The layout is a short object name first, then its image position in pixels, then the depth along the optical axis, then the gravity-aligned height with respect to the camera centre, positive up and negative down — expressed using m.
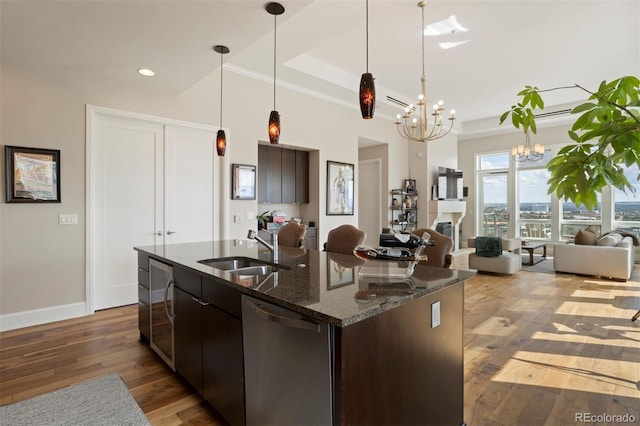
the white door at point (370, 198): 7.61 +0.31
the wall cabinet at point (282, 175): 5.55 +0.62
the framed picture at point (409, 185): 7.73 +0.62
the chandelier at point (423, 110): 4.11 +1.35
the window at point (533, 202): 8.88 +0.28
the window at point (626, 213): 7.71 -0.01
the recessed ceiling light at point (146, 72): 3.52 +1.47
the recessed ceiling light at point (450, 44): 4.45 +2.23
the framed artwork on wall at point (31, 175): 3.29 +0.36
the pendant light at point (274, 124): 2.62 +0.72
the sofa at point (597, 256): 5.38 -0.73
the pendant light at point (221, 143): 3.43 +0.70
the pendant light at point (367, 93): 2.05 +0.72
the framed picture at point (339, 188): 6.08 +0.43
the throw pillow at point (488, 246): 6.00 -0.61
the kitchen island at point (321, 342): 1.23 -0.57
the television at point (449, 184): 7.90 +0.68
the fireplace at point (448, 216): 7.77 -0.09
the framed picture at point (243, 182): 4.75 +0.42
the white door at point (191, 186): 4.35 +0.34
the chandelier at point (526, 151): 6.82 +1.27
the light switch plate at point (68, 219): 3.60 -0.09
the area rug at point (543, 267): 6.33 -1.09
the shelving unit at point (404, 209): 7.52 +0.06
